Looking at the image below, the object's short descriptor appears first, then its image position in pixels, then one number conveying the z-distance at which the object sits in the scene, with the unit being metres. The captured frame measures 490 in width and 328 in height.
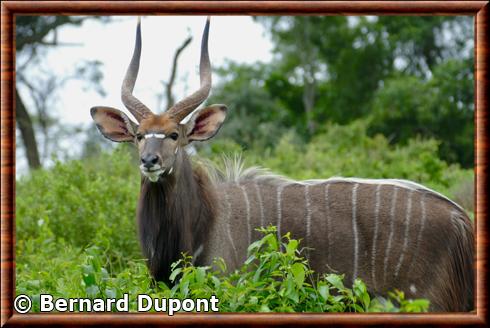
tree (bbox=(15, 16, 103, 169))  27.39
